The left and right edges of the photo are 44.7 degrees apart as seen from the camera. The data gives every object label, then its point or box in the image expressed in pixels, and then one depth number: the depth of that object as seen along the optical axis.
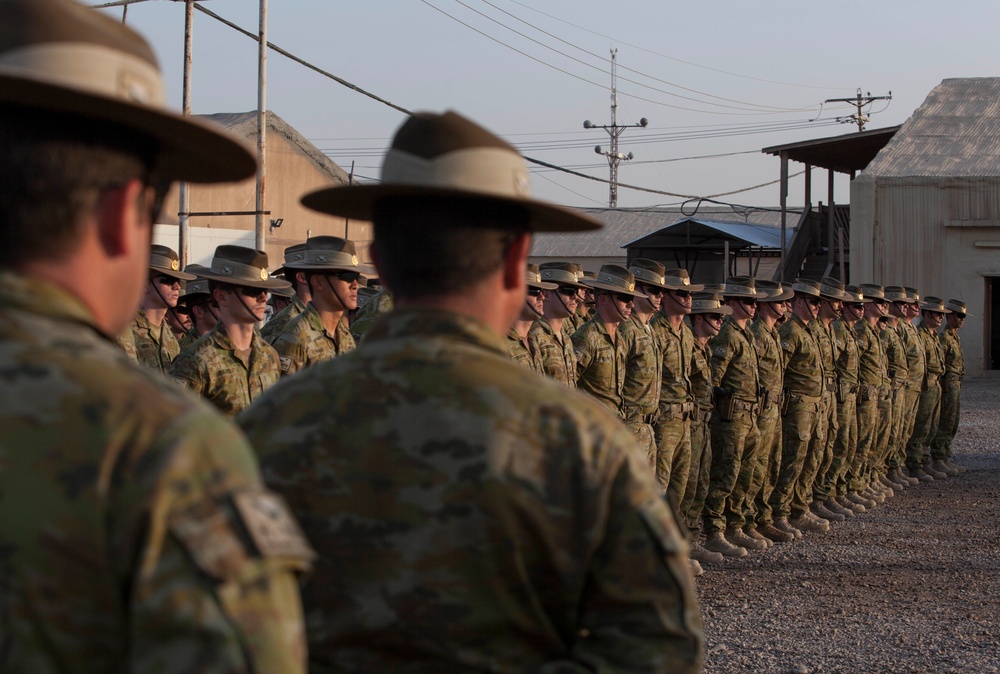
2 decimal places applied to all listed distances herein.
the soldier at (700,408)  9.83
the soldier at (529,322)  7.88
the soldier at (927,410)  15.47
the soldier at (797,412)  11.20
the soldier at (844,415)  12.55
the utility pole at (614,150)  66.38
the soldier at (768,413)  10.52
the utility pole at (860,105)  55.78
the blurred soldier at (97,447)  1.24
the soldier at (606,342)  8.98
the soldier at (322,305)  7.11
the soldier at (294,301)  7.83
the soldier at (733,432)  10.13
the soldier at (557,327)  8.30
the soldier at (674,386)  9.52
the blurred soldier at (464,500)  1.85
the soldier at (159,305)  8.07
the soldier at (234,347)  6.17
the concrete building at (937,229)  25.61
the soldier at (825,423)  11.73
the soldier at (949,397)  16.06
